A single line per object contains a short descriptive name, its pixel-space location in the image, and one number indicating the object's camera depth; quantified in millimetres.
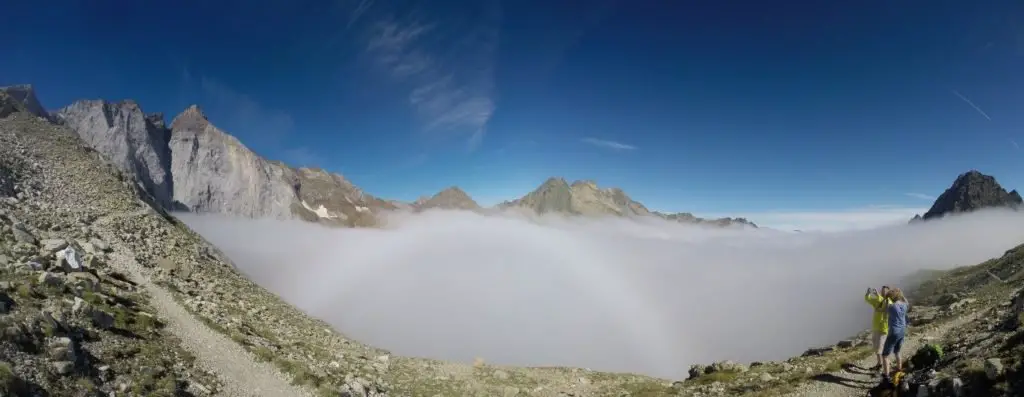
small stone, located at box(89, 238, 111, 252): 37834
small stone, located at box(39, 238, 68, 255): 30481
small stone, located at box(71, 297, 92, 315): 24812
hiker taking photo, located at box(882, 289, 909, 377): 23047
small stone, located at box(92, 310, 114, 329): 25439
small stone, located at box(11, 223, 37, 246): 30328
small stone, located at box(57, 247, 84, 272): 30031
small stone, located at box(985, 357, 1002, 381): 16562
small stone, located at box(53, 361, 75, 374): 19162
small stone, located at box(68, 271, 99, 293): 28652
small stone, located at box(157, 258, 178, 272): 41997
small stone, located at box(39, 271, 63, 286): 25922
